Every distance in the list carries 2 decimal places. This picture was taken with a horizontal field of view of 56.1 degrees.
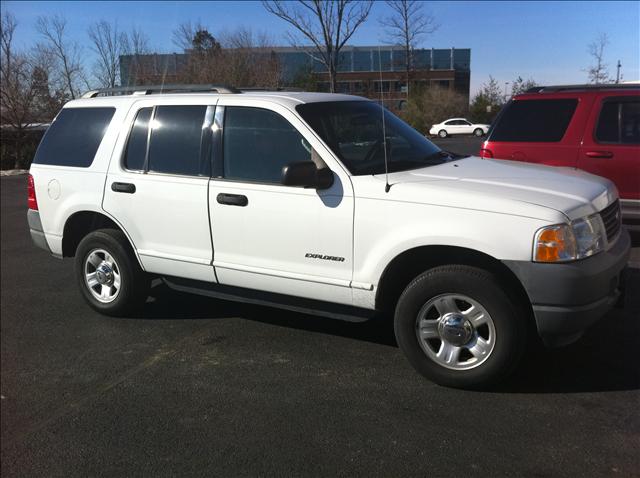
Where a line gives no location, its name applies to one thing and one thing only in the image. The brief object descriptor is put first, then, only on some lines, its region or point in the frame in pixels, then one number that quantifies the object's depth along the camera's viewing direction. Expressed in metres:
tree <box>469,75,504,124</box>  45.05
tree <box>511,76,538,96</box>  30.70
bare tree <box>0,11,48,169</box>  21.53
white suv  3.54
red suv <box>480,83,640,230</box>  6.64
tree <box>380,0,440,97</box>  35.14
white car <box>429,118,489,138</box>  42.38
